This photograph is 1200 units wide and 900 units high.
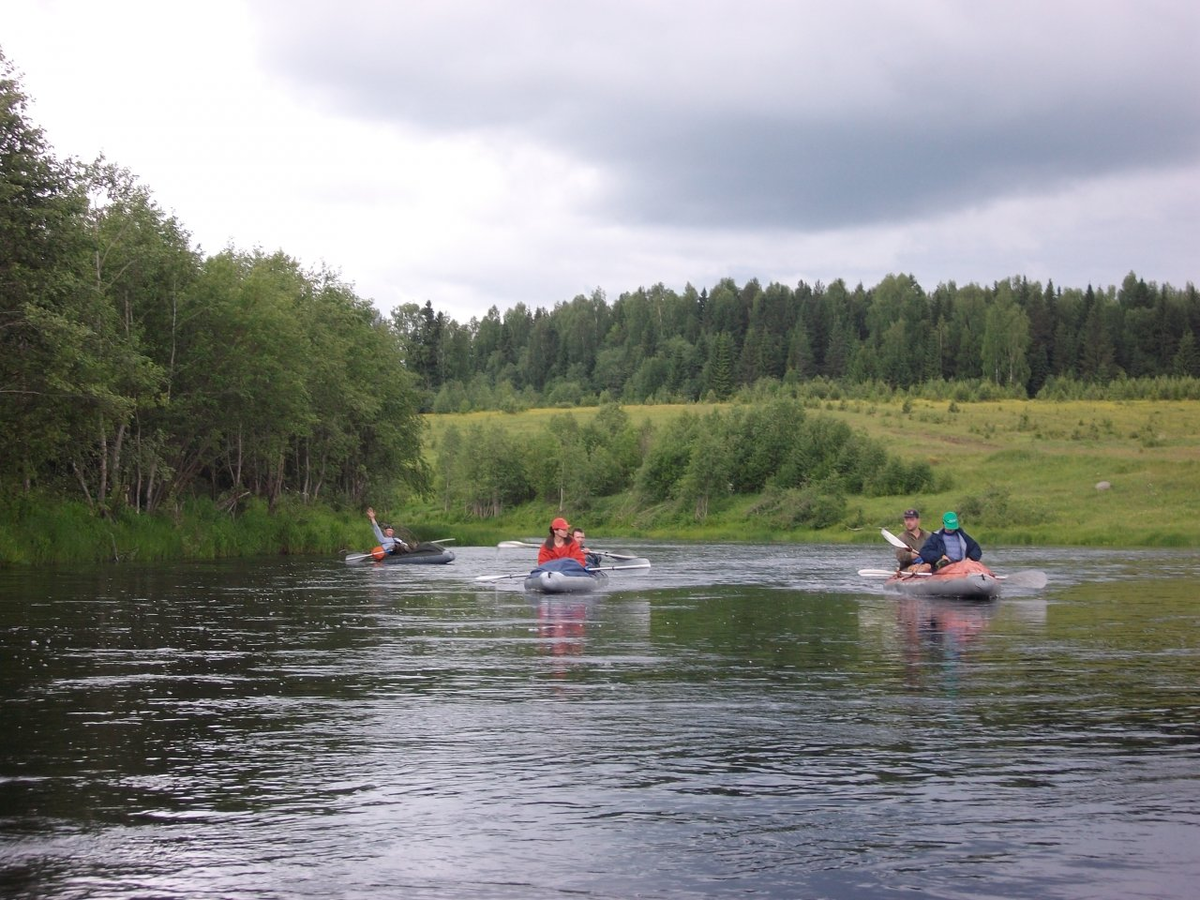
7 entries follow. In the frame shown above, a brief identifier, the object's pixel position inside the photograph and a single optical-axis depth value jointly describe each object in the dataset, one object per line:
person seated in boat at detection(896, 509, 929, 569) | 27.30
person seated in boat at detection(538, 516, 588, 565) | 26.66
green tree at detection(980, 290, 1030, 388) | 147.62
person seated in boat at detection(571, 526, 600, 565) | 27.88
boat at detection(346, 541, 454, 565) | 38.69
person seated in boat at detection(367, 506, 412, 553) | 39.22
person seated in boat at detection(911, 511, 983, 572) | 25.94
